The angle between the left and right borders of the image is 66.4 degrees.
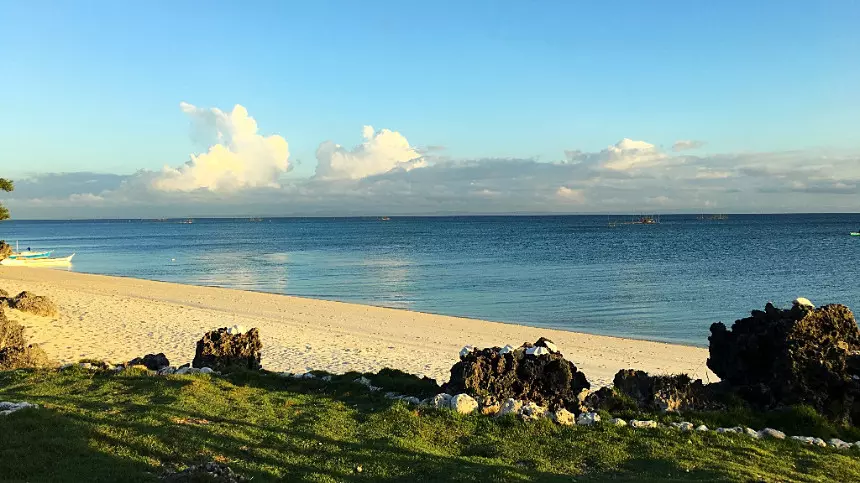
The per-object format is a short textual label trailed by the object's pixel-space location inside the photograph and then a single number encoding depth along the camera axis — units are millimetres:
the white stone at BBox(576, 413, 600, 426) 11711
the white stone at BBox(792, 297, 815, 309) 13062
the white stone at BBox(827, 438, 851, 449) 10854
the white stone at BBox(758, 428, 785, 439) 11234
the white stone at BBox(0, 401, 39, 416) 10722
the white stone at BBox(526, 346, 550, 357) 12992
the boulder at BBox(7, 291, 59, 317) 28062
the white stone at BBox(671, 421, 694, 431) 11401
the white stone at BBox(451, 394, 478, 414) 11953
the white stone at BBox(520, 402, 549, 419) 11797
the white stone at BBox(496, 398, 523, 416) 11945
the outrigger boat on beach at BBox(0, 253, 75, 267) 67138
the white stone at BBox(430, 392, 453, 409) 12195
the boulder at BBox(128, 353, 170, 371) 15880
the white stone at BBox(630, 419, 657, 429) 11500
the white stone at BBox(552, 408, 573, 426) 11703
